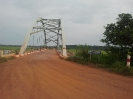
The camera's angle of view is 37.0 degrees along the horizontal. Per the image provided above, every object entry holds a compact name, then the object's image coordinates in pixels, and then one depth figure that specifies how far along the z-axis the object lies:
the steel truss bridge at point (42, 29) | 27.85
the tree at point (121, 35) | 10.64
